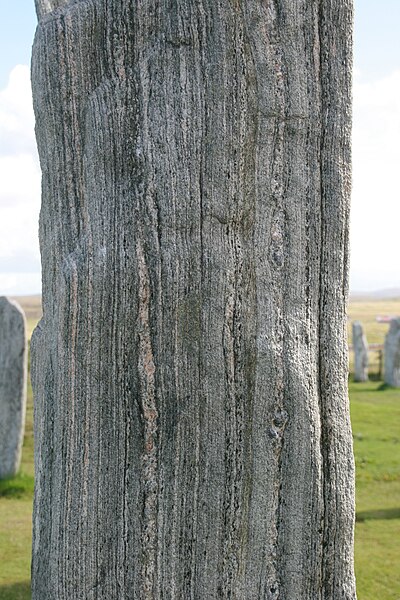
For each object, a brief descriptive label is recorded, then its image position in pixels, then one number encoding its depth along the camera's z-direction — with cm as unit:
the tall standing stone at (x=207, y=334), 269
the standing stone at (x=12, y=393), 1054
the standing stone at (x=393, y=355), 1988
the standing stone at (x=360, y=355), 2142
